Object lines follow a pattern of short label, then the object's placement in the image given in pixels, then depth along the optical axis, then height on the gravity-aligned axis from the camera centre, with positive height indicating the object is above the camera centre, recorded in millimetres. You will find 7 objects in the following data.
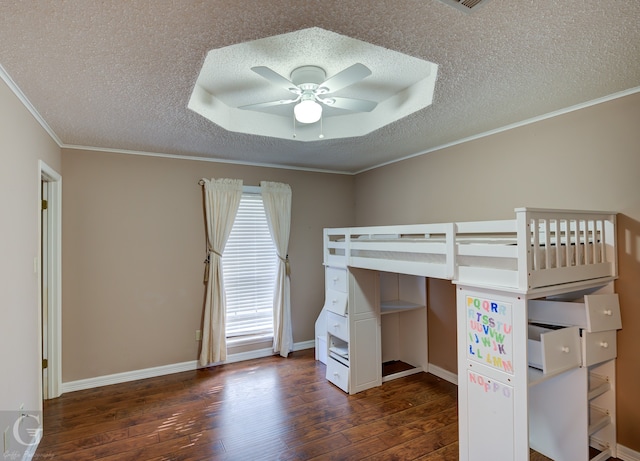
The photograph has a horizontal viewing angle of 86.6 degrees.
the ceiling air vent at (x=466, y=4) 1332 +916
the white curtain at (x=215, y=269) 3779 -337
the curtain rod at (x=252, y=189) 4062 +598
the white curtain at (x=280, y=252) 4148 -175
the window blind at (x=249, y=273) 4023 -417
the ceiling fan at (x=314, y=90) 2055 +969
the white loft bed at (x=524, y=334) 1845 -600
